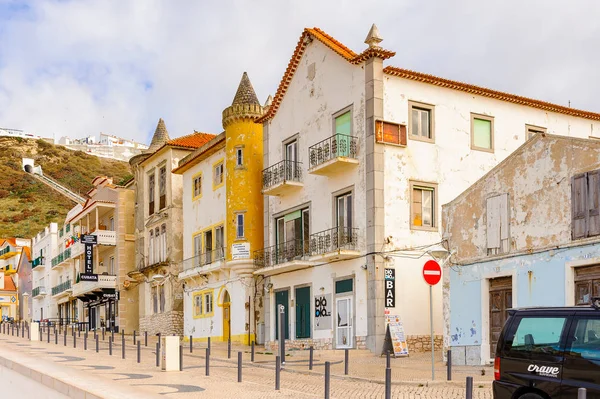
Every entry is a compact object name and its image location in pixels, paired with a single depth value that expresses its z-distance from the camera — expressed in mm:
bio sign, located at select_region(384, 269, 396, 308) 28500
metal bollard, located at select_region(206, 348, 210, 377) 19172
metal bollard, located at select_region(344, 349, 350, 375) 20711
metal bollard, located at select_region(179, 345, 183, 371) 20878
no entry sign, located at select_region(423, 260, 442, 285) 18922
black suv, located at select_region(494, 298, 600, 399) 10891
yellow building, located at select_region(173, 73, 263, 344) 36656
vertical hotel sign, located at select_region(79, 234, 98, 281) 52438
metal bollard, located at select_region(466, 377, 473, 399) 11102
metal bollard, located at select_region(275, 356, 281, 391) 16406
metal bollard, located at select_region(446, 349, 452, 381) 18386
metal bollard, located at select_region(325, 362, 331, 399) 14094
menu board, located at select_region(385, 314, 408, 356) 27594
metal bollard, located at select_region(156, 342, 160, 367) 22719
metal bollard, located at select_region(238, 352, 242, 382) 17750
